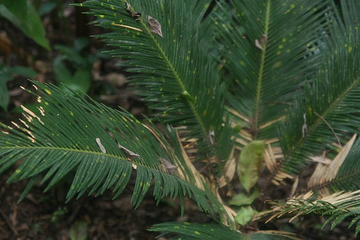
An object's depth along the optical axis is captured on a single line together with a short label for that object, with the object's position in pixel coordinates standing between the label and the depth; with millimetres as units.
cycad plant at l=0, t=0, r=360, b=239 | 1942
